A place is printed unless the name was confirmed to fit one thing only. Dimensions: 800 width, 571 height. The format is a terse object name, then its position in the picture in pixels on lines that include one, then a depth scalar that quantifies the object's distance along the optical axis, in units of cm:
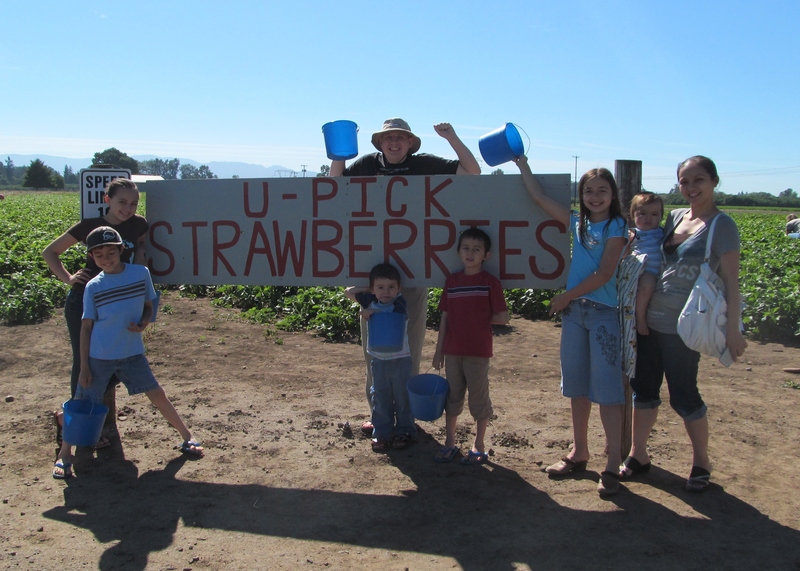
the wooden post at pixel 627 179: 434
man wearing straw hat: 441
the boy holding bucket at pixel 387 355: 425
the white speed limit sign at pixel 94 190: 471
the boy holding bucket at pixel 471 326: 404
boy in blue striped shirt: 396
